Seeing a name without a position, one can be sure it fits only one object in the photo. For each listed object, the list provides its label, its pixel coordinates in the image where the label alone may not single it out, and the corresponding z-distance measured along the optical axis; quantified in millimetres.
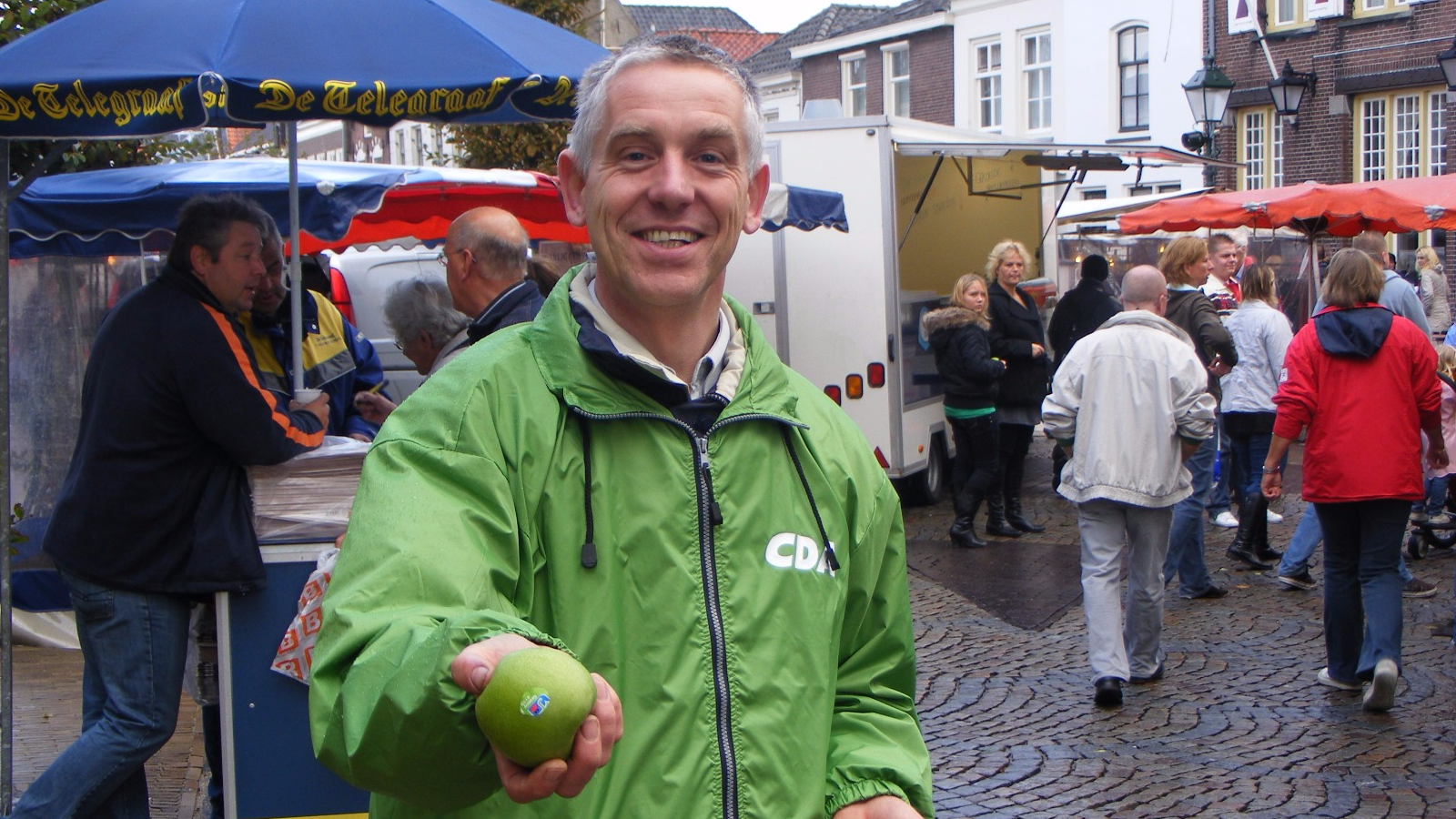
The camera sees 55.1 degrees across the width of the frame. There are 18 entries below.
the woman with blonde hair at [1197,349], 8078
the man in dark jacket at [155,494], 3652
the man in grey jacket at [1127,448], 6141
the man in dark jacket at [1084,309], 10414
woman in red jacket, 5902
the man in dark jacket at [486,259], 4590
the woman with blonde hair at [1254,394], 8664
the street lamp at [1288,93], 18594
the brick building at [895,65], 34156
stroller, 9023
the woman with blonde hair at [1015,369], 9906
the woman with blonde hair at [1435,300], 15414
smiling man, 1463
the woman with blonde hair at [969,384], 9531
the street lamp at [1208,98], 17766
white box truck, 10625
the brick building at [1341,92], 24594
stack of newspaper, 3842
